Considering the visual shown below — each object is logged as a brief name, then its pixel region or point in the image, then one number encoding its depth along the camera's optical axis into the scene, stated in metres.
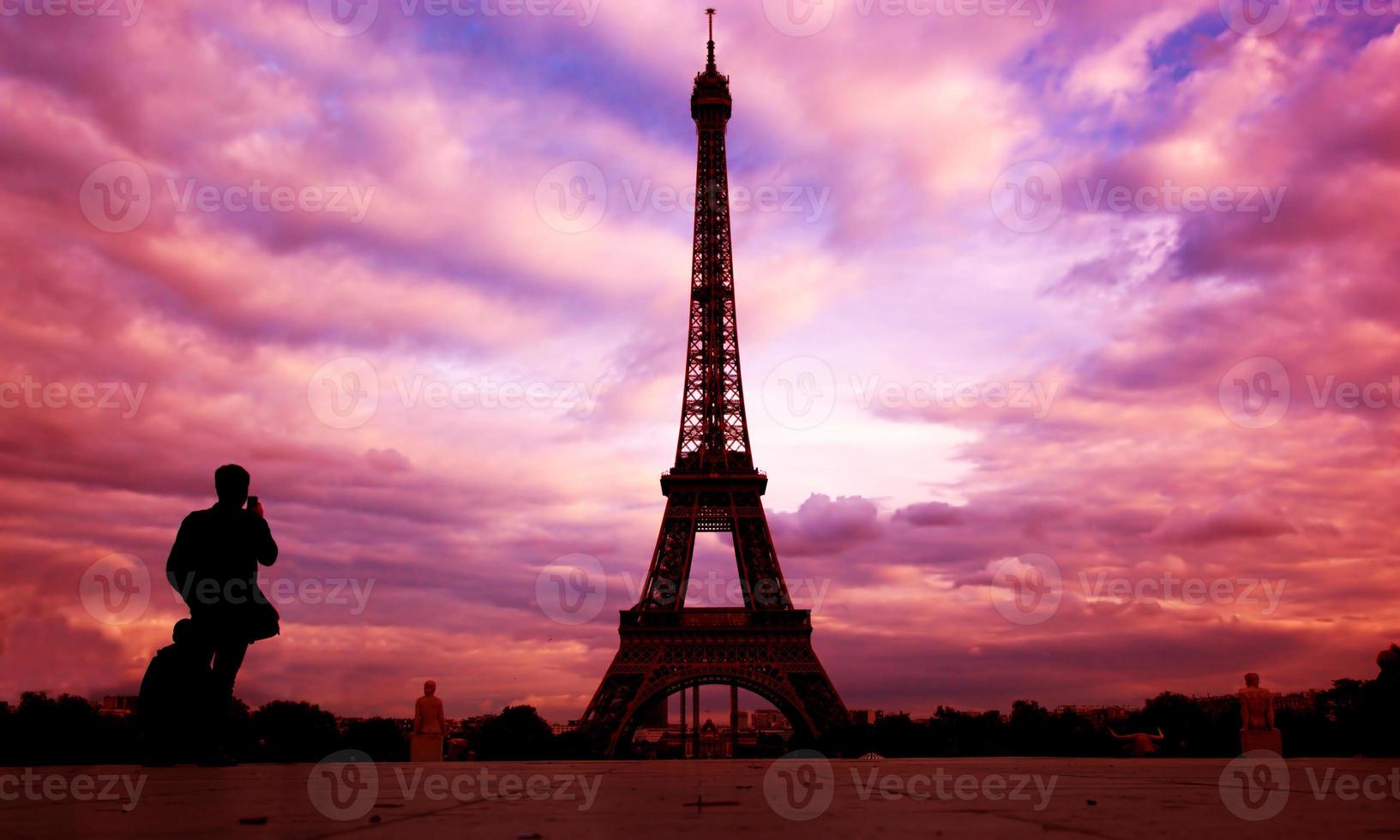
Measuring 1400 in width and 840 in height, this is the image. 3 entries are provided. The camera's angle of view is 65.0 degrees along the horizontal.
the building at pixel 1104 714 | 105.38
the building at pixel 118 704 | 109.60
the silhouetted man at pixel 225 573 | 12.93
